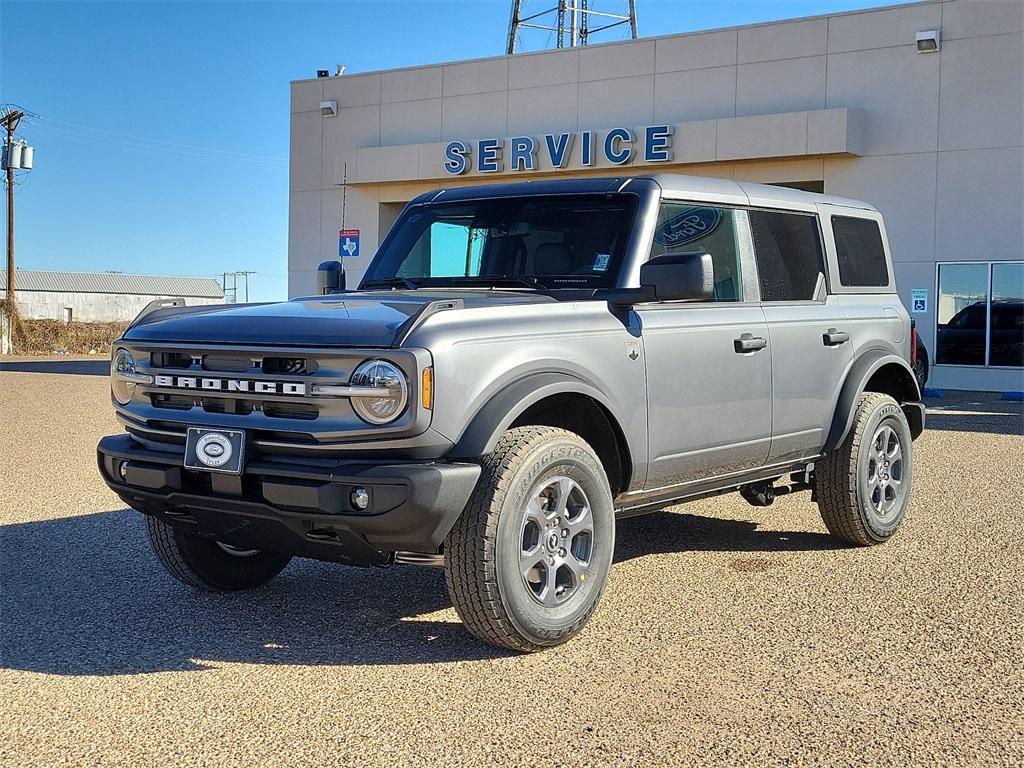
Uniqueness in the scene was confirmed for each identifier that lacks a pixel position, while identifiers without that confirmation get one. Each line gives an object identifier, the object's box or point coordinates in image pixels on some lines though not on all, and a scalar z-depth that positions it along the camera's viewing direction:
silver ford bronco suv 4.30
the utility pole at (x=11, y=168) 42.62
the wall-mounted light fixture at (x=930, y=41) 21.42
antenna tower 41.91
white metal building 105.69
